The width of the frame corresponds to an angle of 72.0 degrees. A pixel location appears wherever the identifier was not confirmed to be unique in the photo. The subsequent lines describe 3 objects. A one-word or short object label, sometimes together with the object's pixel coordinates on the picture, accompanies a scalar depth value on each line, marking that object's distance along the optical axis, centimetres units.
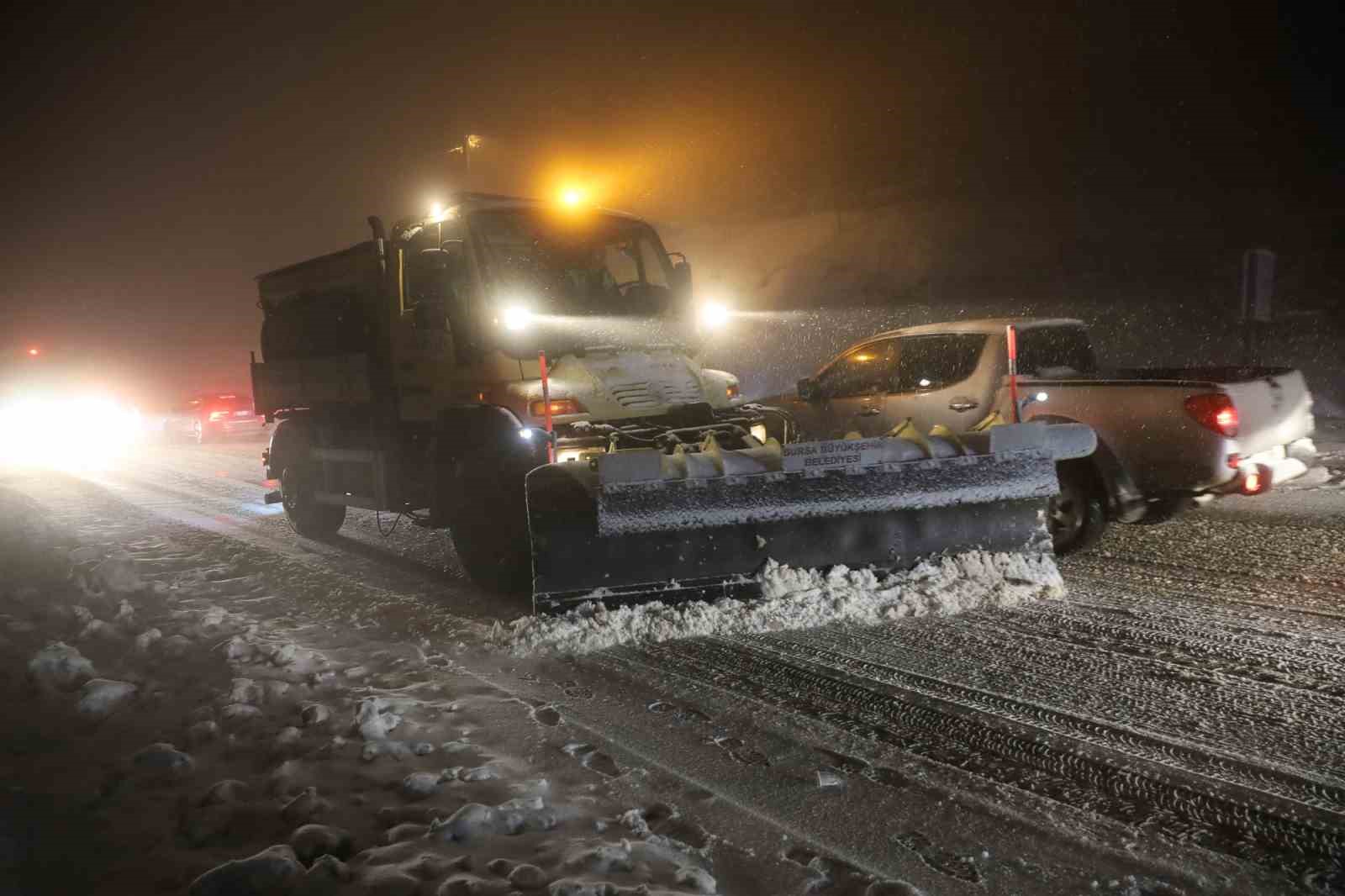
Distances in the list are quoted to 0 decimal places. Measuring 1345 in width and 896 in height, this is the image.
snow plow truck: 541
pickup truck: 617
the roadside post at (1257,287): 1241
